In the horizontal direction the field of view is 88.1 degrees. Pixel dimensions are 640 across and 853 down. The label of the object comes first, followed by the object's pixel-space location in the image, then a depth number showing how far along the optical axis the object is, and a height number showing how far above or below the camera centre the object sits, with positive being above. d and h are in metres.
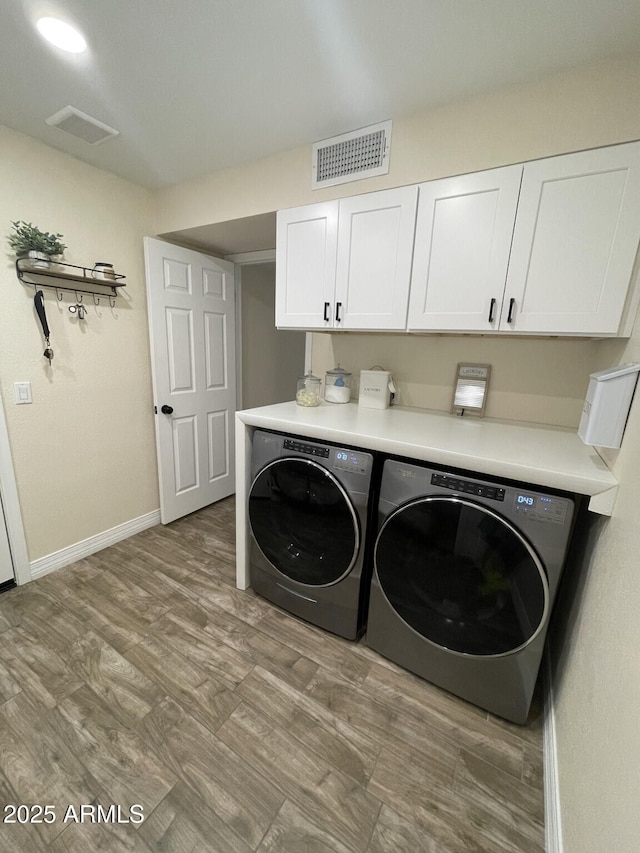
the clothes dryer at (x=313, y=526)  1.46 -0.83
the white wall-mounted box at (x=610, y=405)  1.03 -0.13
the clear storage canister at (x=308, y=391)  1.95 -0.25
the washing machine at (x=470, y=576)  1.11 -0.80
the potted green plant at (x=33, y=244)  1.65 +0.45
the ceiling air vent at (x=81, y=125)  1.52 +1.00
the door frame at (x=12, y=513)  1.79 -0.97
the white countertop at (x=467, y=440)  1.07 -0.34
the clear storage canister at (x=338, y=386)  2.04 -0.22
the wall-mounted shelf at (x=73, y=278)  1.72 +0.33
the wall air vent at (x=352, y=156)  1.56 +0.93
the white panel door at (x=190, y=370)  2.32 -0.20
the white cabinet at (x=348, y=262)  1.55 +0.44
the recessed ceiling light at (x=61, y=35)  1.09 +1.01
